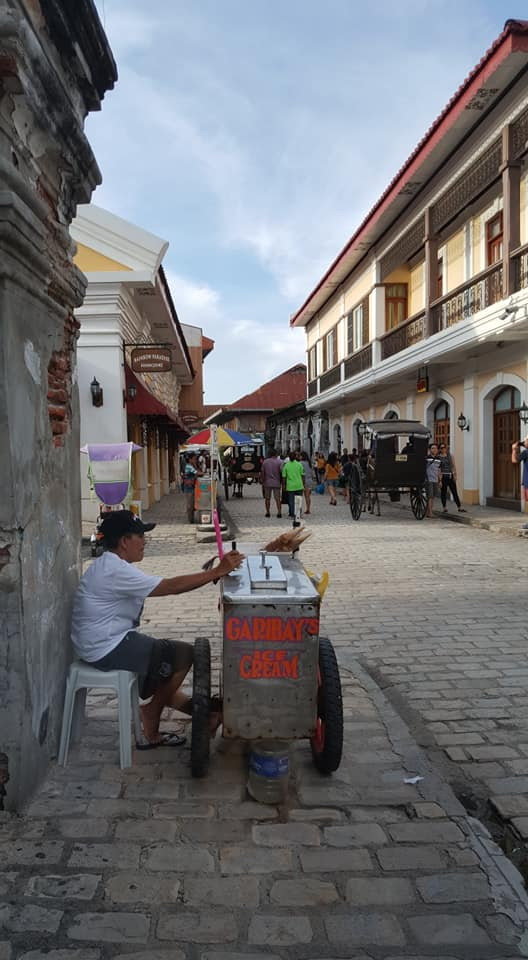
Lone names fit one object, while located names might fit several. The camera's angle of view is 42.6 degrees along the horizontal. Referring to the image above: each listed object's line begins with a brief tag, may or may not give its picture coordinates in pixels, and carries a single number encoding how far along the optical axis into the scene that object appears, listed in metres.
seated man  3.29
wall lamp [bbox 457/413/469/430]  16.78
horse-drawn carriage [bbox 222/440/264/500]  24.53
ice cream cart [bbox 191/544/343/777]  2.87
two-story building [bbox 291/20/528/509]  12.54
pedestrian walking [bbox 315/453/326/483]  26.46
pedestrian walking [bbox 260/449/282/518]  15.77
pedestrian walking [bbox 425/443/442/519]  14.73
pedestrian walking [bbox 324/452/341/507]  19.84
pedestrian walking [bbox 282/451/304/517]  14.26
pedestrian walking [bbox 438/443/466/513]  15.21
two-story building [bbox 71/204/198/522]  12.32
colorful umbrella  15.78
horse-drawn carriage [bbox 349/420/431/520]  14.20
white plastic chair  3.26
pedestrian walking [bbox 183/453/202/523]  14.86
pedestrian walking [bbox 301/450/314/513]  15.56
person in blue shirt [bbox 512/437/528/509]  11.22
